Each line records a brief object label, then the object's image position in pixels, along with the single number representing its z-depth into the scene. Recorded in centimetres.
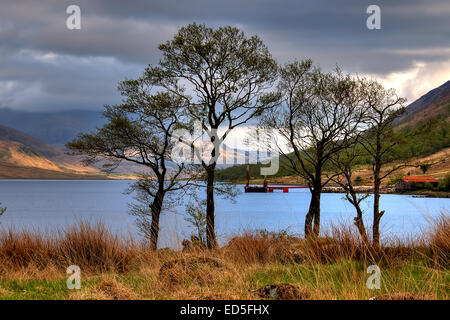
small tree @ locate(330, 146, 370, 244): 2942
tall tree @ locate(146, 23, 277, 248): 2962
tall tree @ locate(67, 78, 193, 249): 2988
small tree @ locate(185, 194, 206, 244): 2140
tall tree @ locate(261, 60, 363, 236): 3294
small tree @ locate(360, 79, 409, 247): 3044
